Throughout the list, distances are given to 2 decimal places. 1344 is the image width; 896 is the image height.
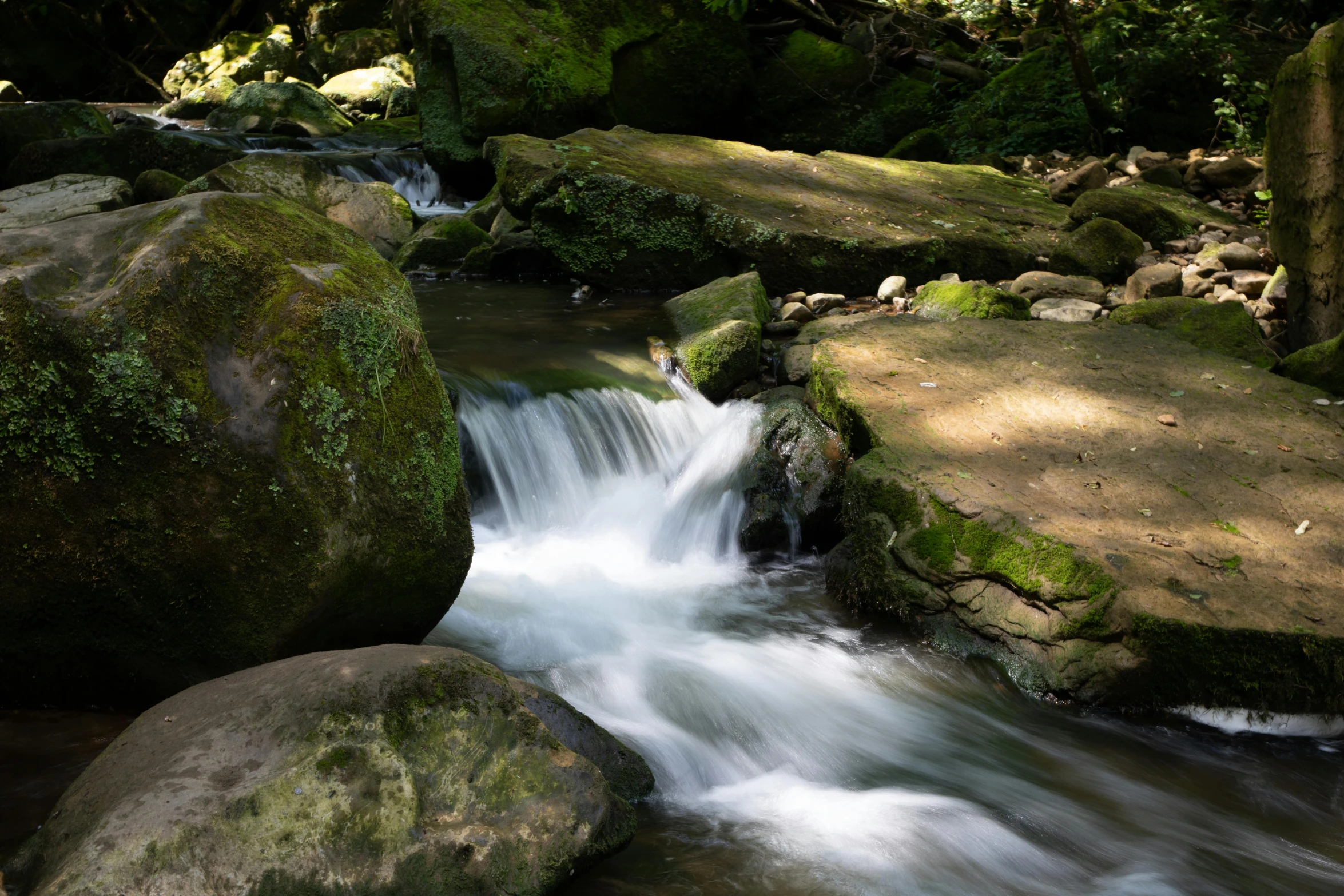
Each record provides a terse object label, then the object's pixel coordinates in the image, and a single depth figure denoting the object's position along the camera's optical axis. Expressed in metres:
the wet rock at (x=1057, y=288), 7.38
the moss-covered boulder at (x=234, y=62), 19.84
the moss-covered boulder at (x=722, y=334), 6.52
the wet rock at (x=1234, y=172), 9.67
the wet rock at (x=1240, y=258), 7.40
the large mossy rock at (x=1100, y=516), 3.78
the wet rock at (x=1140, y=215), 8.56
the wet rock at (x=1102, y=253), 8.16
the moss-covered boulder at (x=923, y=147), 12.09
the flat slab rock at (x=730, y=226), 8.12
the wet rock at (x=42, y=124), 11.65
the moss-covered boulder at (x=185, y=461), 2.96
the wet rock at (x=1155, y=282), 7.09
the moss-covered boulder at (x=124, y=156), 10.55
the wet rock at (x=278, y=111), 15.45
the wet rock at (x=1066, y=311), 6.94
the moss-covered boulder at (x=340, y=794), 2.29
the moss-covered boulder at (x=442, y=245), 9.45
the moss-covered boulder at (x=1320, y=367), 5.50
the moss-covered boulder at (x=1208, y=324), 6.06
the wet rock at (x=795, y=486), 5.55
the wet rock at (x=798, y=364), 6.37
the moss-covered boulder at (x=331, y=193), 9.48
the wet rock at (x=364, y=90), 17.95
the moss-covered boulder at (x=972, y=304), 6.83
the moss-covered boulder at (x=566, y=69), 11.57
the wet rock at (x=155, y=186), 9.05
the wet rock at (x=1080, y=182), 9.81
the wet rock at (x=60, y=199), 7.93
